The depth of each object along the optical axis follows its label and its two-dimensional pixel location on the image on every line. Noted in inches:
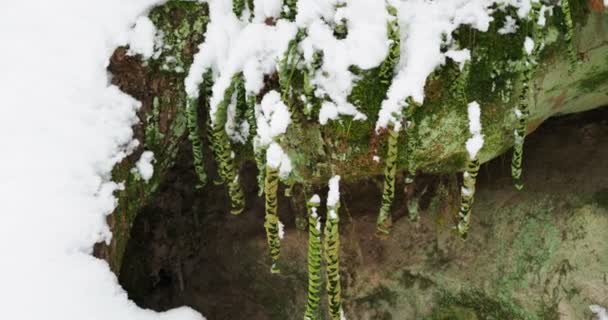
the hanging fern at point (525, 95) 91.9
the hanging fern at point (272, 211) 91.9
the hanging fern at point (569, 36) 93.7
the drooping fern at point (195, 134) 103.4
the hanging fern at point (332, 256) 89.6
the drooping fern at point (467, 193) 93.7
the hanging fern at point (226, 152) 98.7
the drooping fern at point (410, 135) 89.2
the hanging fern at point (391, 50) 86.4
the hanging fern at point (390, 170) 91.9
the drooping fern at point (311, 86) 90.3
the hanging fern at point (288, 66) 90.7
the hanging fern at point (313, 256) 91.2
